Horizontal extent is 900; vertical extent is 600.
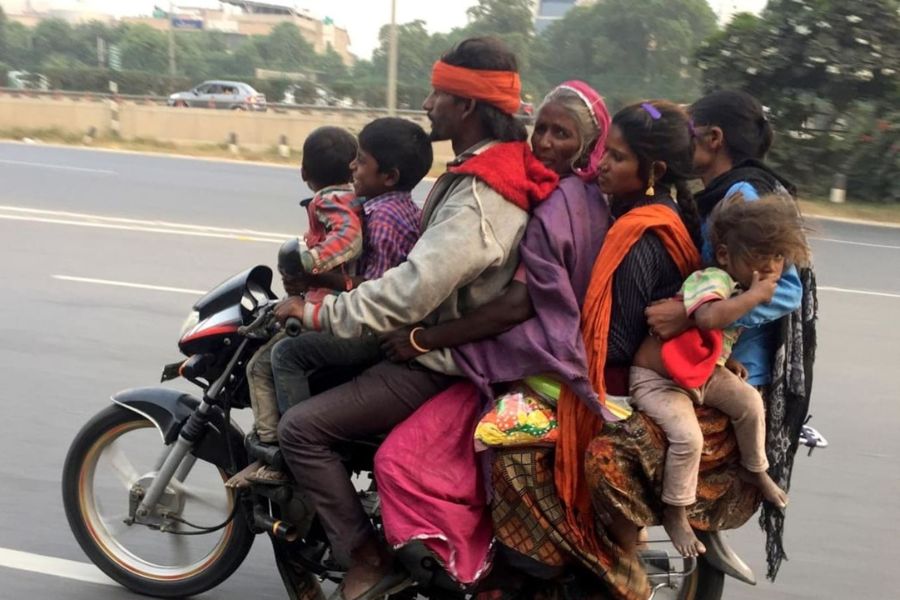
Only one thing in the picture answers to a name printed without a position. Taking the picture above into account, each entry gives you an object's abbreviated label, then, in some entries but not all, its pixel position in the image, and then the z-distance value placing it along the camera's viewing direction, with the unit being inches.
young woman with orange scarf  93.8
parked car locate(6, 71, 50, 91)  1657.2
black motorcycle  110.3
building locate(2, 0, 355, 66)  3590.1
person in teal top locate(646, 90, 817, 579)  93.8
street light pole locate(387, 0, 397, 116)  1003.9
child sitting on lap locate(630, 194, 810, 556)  90.2
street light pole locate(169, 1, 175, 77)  1958.9
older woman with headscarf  95.0
